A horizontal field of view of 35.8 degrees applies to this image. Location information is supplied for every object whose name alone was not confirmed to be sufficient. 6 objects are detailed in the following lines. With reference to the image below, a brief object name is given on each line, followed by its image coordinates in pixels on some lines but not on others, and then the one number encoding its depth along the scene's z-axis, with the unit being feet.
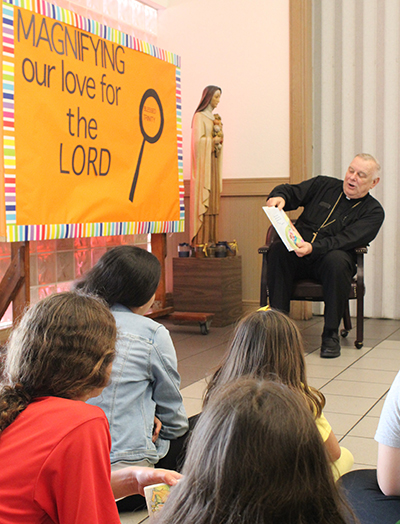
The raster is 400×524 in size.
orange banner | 10.16
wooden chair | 12.54
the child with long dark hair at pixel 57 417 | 2.88
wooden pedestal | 15.40
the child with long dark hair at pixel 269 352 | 4.59
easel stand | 10.50
